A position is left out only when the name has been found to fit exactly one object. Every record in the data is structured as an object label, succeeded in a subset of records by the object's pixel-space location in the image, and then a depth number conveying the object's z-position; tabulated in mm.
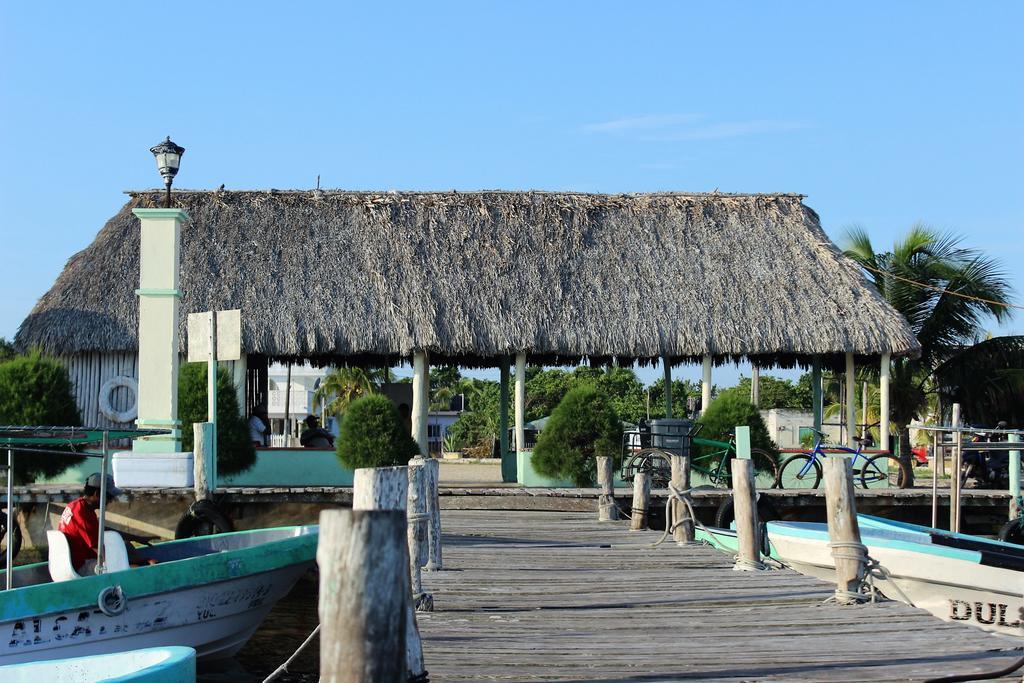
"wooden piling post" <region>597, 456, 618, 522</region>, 14547
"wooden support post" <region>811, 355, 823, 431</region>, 20203
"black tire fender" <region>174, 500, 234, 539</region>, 13414
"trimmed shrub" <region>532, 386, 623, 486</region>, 17359
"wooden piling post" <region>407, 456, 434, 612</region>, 8531
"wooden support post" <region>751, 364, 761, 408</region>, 27878
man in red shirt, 9711
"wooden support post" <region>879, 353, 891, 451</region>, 19812
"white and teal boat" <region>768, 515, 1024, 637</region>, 10516
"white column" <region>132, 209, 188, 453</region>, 15148
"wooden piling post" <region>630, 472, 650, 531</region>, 13406
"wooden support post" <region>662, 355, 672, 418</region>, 20911
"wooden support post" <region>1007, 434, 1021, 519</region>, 15633
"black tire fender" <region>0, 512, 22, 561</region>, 14088
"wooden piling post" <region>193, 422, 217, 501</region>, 13750
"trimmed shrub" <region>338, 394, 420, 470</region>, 16344
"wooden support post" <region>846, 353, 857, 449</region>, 19953
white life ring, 18969
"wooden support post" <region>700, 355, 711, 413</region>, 19875
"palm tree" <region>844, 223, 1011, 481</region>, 25375
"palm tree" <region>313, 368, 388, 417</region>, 43844
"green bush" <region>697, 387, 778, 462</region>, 17938
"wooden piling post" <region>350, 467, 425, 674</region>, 6426
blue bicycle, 17250
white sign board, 15297
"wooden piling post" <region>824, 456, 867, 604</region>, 7910
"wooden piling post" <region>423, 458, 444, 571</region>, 9883
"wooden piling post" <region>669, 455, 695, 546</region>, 12008
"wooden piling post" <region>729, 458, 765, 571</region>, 9781
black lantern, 15328
